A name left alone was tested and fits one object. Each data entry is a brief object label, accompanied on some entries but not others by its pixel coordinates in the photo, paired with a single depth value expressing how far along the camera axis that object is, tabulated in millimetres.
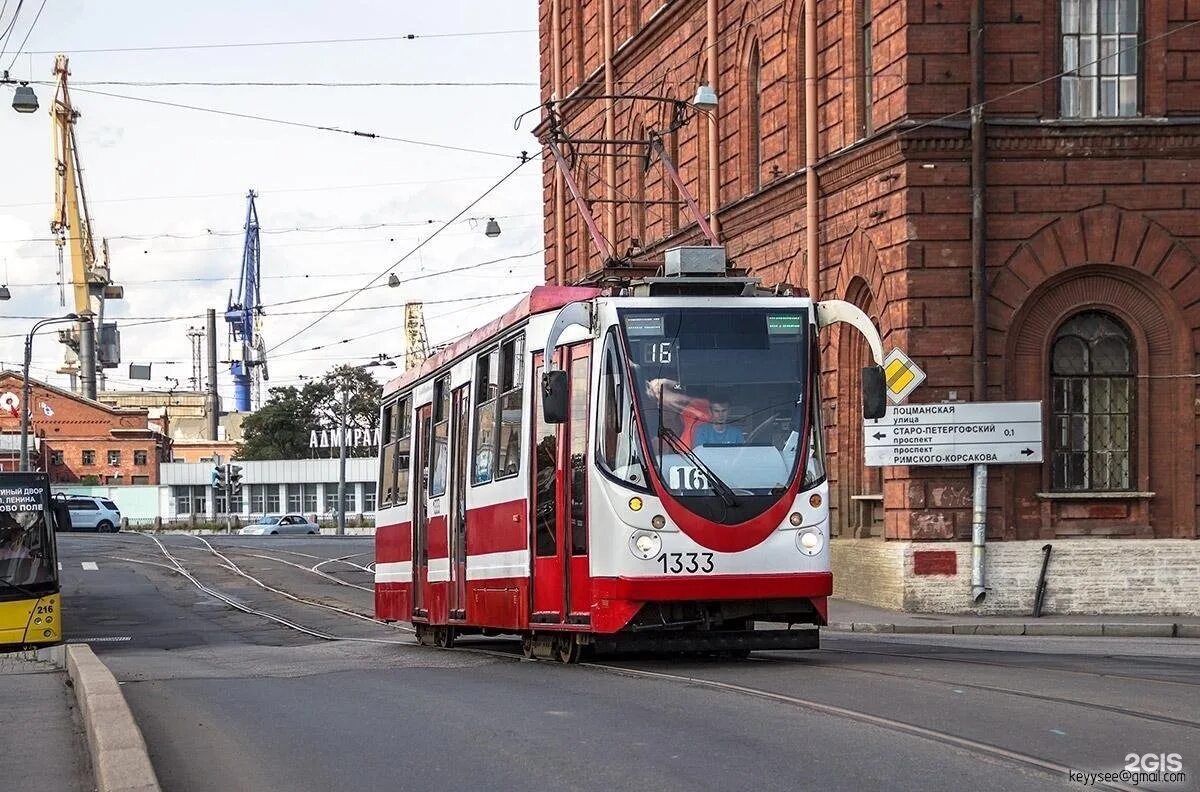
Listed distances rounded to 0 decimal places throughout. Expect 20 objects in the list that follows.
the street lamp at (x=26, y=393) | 59250
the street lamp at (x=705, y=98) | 30125
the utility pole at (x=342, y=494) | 75606
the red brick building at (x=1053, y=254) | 25672
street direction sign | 25578
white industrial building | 108688
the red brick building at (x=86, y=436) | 115562
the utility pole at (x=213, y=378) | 137375
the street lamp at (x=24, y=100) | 37188
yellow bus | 27016
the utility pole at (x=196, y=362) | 170700
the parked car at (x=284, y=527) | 86812
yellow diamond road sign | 24922
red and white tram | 14461
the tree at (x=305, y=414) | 122312
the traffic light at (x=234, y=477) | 75438
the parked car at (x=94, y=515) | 87562
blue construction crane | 173000
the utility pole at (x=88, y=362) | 123375
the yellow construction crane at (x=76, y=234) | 120838
